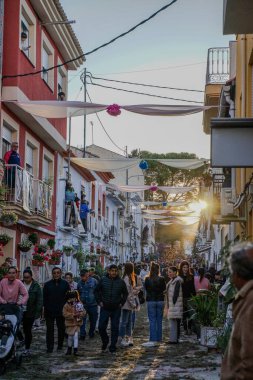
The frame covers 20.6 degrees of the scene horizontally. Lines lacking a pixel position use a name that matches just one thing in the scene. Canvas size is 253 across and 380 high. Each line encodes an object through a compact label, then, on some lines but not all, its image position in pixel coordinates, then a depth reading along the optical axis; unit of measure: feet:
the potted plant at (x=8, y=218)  55.36
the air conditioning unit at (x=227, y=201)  62.90
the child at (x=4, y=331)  34.58
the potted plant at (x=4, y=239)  49.34
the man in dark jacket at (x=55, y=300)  44.45
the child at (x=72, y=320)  41.57
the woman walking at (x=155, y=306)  48.11
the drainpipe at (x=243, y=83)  51.90
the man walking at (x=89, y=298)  53.11
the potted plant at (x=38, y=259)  68.64
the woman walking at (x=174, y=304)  48.16
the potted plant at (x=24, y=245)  67.05
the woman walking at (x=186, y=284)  52.29
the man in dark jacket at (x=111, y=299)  43.86
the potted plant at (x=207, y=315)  42.39
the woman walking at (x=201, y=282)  54.29
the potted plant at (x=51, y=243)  76.64
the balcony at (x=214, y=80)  75.77
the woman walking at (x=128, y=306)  47.32
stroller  34.35
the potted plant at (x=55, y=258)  74.13
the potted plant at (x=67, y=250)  92.04
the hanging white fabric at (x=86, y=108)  45.39
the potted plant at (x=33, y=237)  69.51
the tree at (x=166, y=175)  203.82
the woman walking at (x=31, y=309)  42.78
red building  62.64
